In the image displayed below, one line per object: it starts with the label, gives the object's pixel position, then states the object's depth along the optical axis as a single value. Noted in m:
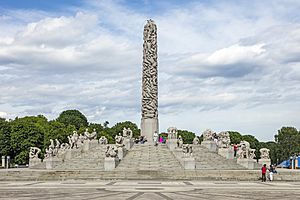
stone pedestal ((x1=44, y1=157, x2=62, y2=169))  30.61
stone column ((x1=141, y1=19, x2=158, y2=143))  41.32
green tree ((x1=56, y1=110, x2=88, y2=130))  78.40
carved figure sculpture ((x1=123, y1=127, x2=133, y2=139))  37.72
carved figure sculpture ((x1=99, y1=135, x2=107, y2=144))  39.22
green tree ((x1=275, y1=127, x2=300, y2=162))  77.56
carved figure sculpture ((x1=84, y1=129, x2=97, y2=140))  37.63
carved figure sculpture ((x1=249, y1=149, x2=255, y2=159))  31.00
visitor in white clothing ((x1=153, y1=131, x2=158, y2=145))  37.94
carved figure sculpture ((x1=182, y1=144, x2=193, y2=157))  29.56
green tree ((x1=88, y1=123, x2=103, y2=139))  76.62
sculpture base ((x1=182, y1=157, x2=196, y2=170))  28.45
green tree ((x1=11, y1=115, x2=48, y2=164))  50.52
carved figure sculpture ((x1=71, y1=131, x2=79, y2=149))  35.28
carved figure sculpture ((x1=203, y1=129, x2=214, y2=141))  37.46
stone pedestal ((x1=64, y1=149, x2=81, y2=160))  33.26
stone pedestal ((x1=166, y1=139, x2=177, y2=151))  34.10
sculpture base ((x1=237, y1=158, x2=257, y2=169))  30.12
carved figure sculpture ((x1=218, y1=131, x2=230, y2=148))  34.67
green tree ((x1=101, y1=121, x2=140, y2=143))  77.59
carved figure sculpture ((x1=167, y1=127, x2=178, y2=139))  35.87
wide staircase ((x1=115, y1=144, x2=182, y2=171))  28.85
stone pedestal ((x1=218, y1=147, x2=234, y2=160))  33.08
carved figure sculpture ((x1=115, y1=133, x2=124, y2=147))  31.65
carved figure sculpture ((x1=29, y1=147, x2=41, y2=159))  33.55
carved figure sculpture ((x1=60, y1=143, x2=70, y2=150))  34.94
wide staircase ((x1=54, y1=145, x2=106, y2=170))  29.72
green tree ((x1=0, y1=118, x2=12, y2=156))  50.58
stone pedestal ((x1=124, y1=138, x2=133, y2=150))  34.82
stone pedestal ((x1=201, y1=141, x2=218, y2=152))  35.95
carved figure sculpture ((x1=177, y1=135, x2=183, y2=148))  33.77
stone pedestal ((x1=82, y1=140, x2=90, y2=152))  35.82
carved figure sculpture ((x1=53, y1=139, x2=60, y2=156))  32.28
